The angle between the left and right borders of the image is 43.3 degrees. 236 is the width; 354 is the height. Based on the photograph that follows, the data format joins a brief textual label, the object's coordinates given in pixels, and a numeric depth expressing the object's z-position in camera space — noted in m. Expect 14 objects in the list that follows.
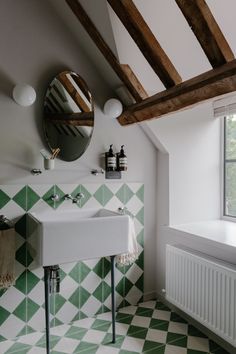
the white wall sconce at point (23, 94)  2.24
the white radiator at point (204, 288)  2.07
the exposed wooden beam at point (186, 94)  1.72
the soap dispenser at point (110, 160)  2.67
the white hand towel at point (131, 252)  2.62
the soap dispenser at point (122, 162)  2.71
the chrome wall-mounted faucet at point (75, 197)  2.54
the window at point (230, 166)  3.09
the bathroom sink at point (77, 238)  1.99
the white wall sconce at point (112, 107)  2.60
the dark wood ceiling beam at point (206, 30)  1.63
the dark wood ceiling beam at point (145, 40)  2.02
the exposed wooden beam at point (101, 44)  2.33
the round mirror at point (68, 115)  2.46
